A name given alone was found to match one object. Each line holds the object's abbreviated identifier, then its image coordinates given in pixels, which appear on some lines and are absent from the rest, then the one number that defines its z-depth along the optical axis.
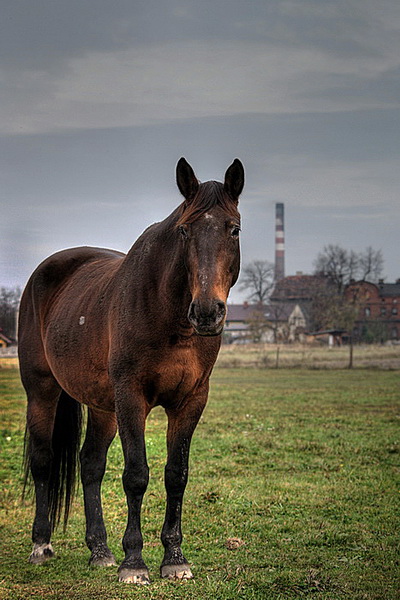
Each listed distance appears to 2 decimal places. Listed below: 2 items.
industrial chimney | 105.62
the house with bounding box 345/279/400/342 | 92.44
